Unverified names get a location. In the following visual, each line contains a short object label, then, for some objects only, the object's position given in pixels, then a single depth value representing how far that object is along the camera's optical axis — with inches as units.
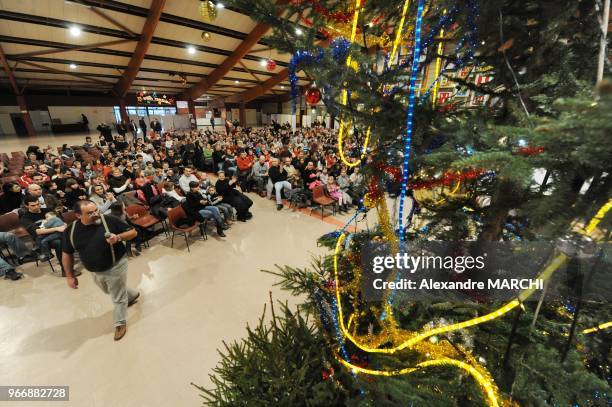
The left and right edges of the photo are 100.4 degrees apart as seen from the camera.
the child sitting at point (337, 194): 220.1
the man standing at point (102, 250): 92.7
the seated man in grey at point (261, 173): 270.5
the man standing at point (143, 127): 615.6
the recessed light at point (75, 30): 339.9
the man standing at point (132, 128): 666.1
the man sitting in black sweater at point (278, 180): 237.1
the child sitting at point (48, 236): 144.0
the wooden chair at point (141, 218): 166.0
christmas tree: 22.7
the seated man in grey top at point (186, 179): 213.0
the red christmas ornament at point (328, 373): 52.2
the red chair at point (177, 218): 163.9
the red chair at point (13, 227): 149.6
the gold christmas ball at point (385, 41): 52.6
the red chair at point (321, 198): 214.5
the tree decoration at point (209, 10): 189.7
